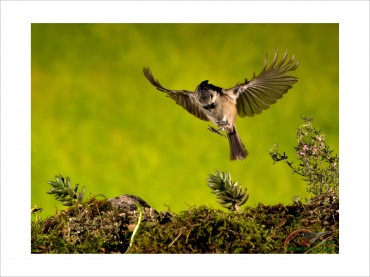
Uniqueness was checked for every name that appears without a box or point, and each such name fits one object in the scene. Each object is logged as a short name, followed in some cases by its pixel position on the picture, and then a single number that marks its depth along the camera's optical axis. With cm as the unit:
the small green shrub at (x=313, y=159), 602
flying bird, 592
